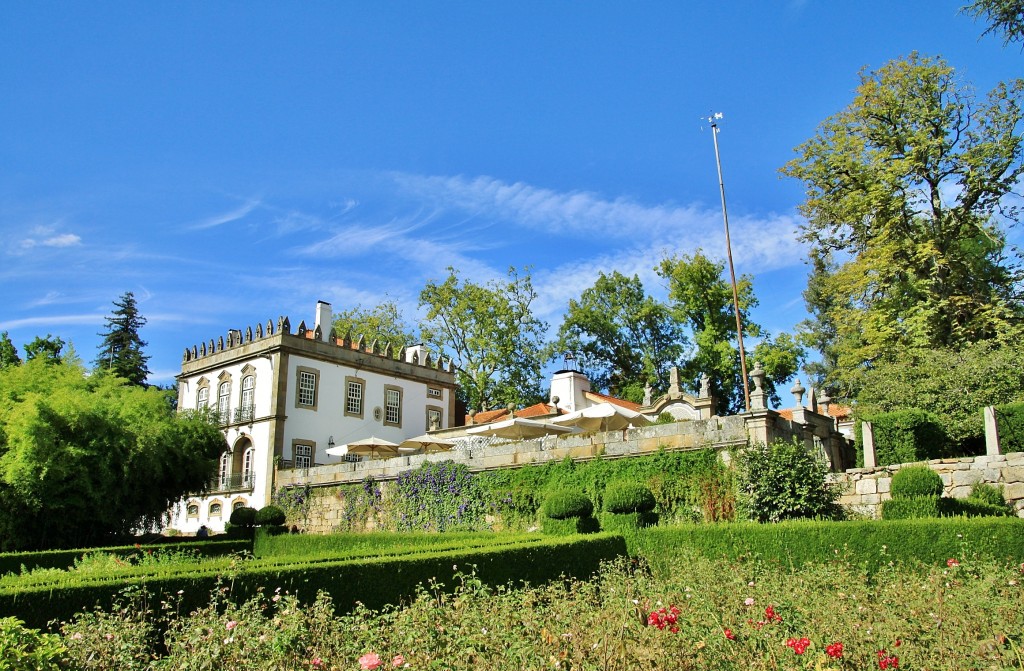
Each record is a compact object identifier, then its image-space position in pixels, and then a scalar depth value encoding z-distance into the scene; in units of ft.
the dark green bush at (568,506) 46.57
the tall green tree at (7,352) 97.68
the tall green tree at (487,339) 122.21
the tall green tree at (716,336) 109.60
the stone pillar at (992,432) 46.93
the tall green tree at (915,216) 69.15
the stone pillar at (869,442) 51.91
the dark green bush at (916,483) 40.01
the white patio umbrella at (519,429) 64.69
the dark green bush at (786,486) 42.83
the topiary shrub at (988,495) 43.91
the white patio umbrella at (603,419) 61.11
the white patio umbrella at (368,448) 77.87
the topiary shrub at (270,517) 72.64
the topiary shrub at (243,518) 72.49
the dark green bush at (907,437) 56.18
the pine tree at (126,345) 139.03
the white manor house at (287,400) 89.25
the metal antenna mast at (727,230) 80.02
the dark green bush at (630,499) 46.50
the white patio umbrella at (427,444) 75.97
